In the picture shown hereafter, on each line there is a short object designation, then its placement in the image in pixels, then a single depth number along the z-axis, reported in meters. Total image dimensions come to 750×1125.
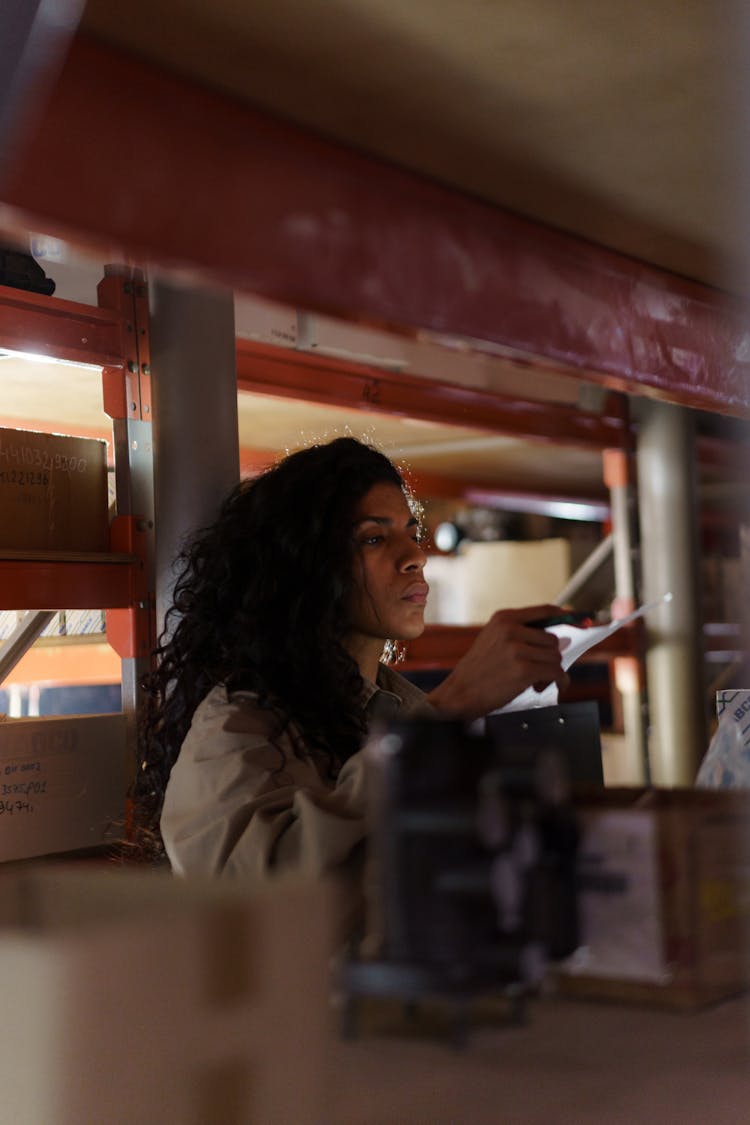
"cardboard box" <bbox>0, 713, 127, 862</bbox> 2.08
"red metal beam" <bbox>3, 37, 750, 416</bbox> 0.72
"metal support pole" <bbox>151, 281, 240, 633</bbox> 1.54
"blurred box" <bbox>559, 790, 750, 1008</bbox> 0.48
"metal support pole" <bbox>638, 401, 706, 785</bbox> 3.21
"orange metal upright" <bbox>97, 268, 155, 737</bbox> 2.31
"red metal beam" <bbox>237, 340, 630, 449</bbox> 2.63
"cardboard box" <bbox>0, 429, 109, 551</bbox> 2.17
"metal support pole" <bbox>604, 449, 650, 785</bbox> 4.20
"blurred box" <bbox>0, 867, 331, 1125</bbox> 0.49
